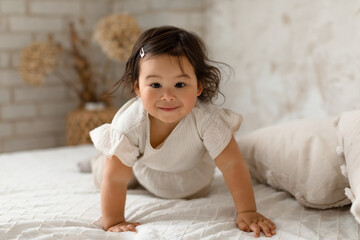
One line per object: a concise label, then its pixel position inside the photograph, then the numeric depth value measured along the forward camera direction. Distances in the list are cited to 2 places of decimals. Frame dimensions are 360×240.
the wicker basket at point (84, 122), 2.62
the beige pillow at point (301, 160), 1.17
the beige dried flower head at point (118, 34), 2.56
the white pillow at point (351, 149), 0.99
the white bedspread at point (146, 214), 1.03
